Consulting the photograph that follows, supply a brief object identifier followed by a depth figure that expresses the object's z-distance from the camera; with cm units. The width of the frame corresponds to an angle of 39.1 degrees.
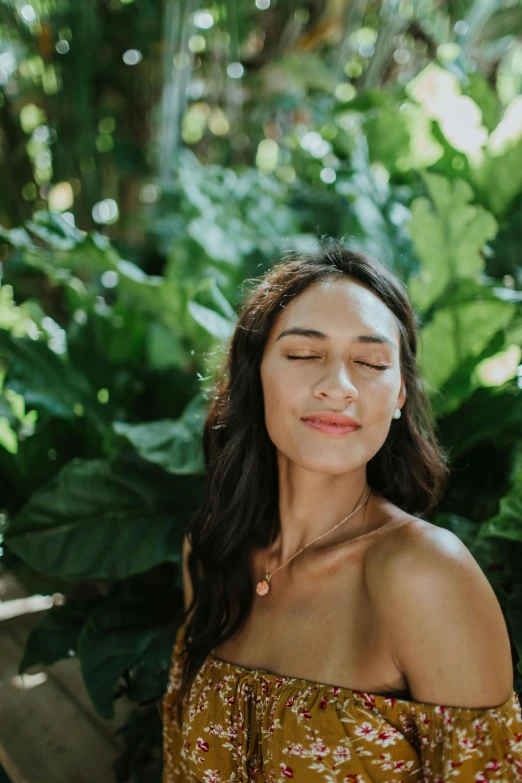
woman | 77
